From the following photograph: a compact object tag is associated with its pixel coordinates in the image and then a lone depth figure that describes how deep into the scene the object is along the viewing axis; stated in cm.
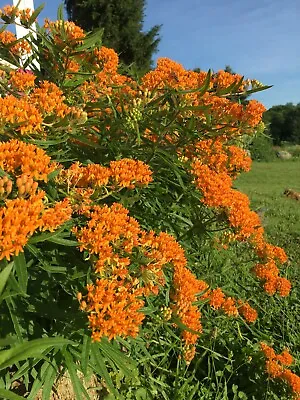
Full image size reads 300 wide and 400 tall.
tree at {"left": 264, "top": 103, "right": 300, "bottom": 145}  5329
